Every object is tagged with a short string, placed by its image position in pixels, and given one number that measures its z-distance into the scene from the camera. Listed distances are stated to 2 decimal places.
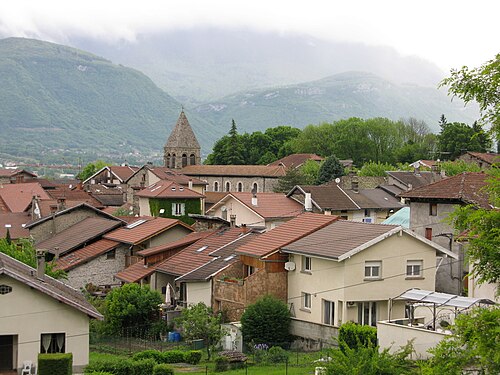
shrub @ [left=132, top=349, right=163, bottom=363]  30.30
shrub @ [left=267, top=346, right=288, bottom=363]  31.14
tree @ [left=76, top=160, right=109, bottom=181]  152.98
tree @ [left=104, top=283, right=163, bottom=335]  38.09
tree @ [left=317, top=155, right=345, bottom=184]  104.62
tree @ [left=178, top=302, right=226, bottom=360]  34.94
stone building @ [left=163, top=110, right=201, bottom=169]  137.75
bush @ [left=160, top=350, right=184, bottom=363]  30.87
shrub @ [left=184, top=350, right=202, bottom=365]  31.48
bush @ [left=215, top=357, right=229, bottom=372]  29.81
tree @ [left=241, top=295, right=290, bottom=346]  34.47
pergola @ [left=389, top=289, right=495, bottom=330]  28.25
